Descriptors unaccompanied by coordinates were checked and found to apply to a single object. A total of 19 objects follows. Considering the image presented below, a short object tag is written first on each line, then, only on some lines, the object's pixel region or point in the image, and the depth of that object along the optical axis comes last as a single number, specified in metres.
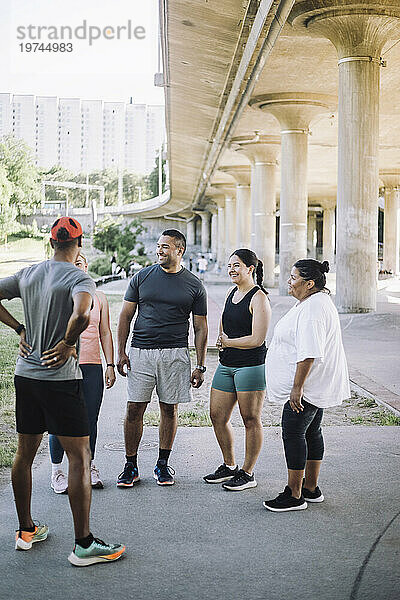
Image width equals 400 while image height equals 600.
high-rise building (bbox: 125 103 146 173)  174.62
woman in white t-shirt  5.61
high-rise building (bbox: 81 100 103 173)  161.50
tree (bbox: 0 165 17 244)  66.81
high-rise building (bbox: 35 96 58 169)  146.12
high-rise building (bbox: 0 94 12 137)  137.88
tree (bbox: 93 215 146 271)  64.19
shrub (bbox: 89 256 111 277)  59.25
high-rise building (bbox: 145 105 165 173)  177.25
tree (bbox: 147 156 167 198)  157.15
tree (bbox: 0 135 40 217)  81.50
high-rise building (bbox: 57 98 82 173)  151.88
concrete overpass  21.12
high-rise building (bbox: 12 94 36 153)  141.62
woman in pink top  6.32
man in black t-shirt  6.40
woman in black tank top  6.31
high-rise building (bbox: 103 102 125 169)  166.88
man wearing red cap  4.74
